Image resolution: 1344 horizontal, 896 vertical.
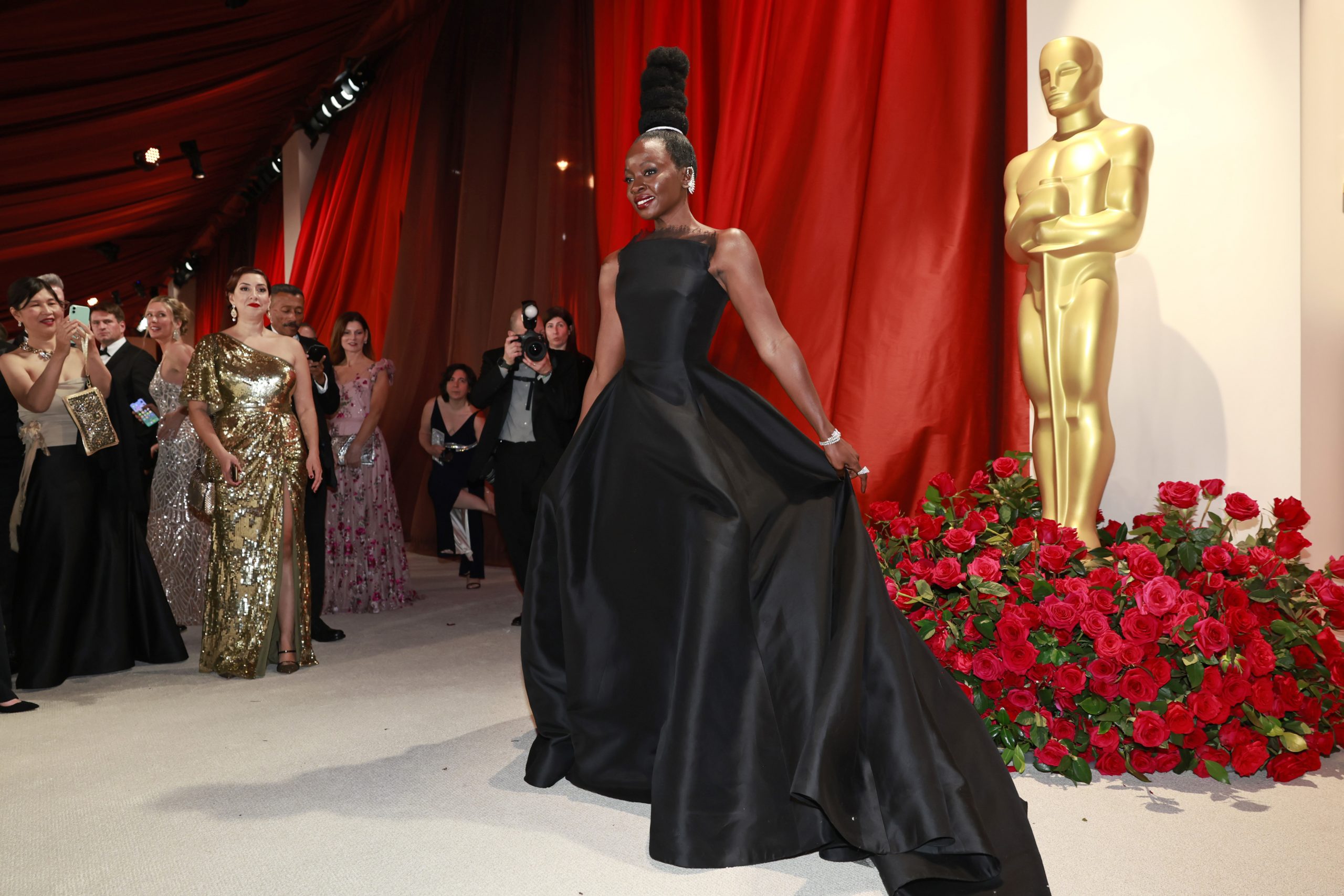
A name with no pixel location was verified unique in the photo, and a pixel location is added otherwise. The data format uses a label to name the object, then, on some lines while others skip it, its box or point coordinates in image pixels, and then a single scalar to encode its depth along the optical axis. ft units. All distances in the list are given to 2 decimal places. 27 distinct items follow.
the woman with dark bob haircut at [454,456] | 18.20
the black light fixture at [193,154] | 25.11
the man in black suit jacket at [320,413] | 13.92
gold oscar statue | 9.29
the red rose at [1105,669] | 7.83
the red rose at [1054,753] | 7.86
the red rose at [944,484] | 10.19
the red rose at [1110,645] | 7.76
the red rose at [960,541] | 8.99
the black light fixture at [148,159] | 22.31
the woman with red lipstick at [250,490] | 11.84
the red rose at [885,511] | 10.13
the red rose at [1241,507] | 8.63
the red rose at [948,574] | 8.62
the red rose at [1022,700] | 8.09
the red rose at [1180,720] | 7.56
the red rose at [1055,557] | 8.52
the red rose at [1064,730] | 8.02
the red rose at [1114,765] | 7.82
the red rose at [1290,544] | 8.40
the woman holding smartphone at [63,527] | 11.39
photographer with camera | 13.99
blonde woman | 15.79
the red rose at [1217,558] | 8.38
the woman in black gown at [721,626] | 6.11
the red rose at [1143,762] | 7.91
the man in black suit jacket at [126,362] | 14.32
